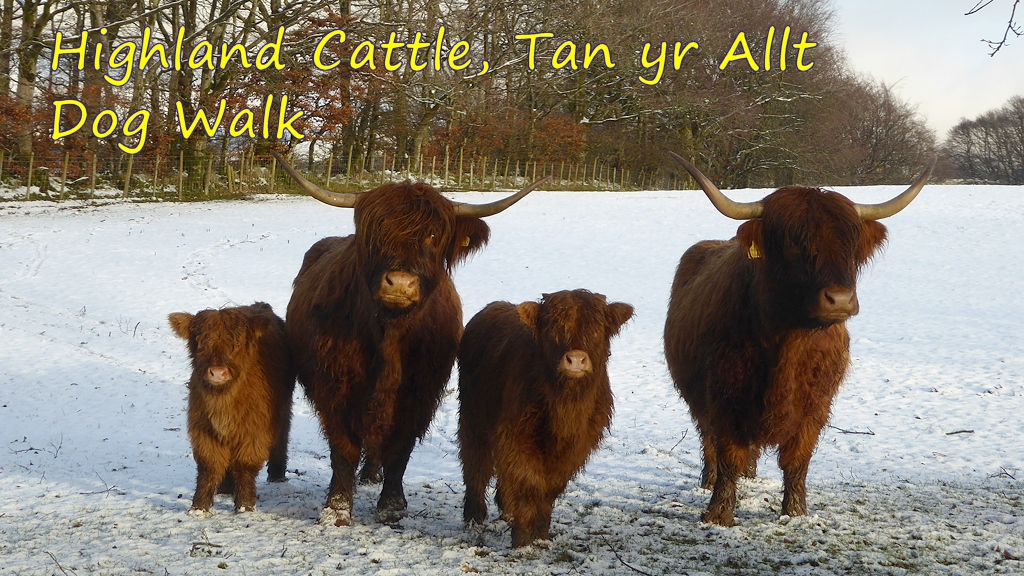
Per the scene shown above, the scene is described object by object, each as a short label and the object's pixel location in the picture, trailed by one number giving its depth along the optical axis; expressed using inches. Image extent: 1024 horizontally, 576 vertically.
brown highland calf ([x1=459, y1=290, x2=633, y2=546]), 162.7
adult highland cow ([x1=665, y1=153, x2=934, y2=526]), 171.0
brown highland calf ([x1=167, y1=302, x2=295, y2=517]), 196.4
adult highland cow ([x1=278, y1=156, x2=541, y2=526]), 178.5
